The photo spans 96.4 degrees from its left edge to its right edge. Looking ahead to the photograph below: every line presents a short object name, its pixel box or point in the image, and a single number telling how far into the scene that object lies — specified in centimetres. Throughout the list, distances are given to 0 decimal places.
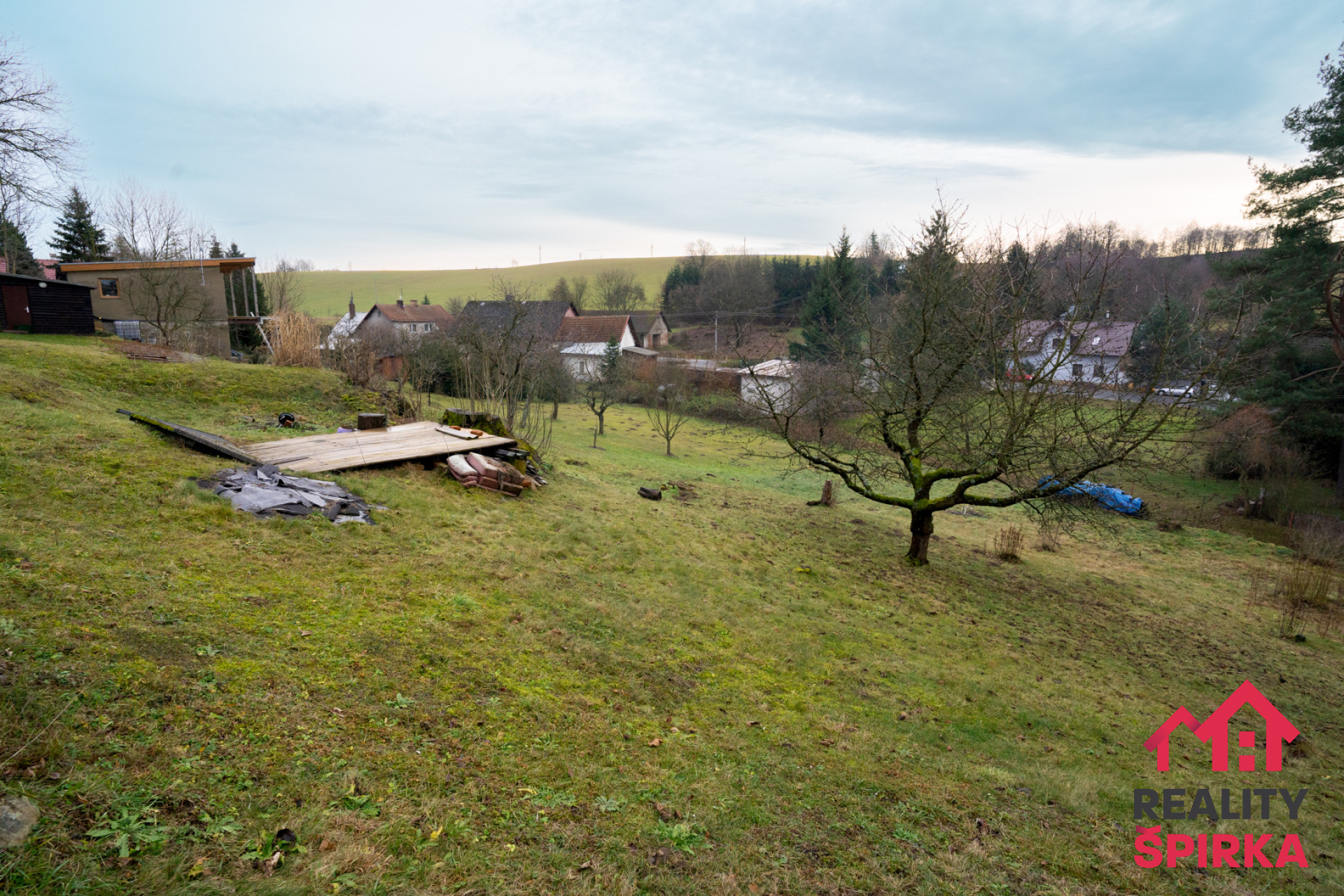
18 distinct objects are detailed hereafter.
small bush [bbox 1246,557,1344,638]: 1058
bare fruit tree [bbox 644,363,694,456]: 3071
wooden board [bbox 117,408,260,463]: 803
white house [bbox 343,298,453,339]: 4684
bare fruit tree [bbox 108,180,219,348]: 2223
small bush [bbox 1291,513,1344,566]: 1355
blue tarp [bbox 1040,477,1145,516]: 1880
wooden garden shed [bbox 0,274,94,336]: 1961
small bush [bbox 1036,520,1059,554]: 1471
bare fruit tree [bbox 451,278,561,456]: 1534
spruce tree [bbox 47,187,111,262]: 3466
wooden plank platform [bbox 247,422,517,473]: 877
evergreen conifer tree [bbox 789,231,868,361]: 3428
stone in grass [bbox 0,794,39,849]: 222
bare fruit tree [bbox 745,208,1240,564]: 870
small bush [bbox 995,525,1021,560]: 1283
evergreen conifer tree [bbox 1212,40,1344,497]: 1677
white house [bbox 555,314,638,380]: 4503
